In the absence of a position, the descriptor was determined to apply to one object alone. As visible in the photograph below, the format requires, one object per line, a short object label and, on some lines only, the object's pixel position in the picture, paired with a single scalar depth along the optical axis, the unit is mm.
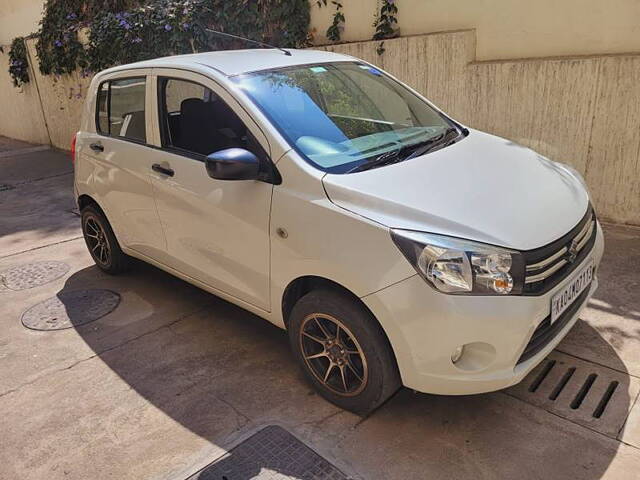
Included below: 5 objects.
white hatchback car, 2422
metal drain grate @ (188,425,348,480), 2551
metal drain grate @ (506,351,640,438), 2779
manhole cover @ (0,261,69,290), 4945
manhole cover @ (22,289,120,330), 4176
